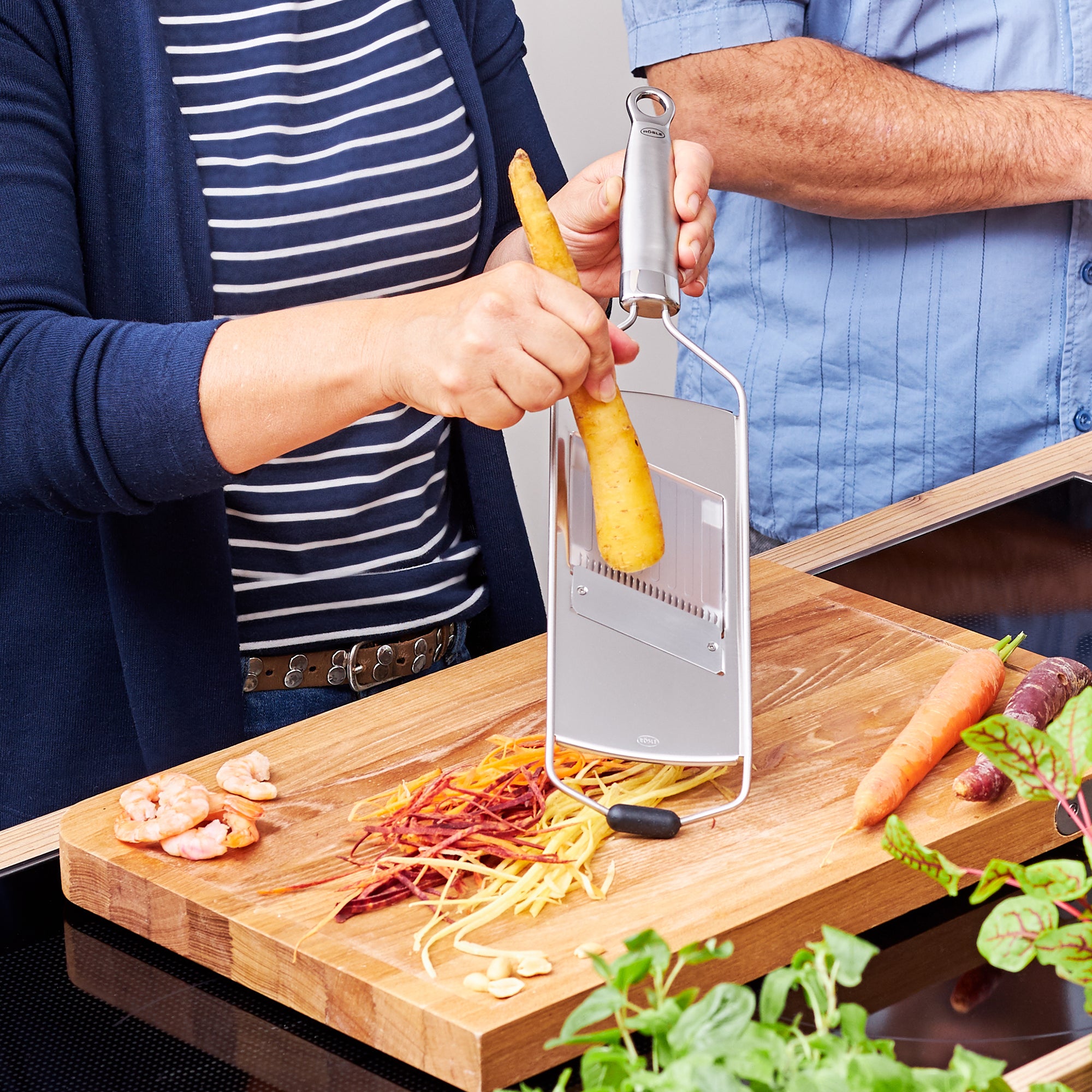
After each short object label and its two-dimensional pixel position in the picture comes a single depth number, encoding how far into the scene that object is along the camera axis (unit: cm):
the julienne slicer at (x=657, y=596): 216
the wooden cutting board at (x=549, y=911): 202
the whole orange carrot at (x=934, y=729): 214
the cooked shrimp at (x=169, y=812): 215
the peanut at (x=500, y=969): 203
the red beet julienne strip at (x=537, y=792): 216
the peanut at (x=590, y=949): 204
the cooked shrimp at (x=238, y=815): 215
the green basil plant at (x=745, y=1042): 155
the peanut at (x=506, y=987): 201
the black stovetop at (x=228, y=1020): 200
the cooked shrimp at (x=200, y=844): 214
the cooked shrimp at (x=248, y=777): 220
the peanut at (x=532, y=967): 203
